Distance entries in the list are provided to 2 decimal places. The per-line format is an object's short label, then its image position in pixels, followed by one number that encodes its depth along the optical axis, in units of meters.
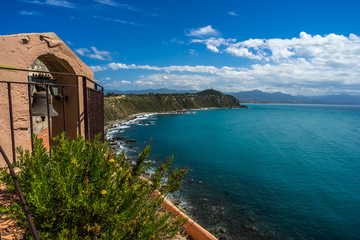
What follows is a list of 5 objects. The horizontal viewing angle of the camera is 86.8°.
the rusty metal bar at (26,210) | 1.44
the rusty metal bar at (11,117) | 3.24
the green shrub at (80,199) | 2.14
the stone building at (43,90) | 3.86
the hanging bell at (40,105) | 4.27
